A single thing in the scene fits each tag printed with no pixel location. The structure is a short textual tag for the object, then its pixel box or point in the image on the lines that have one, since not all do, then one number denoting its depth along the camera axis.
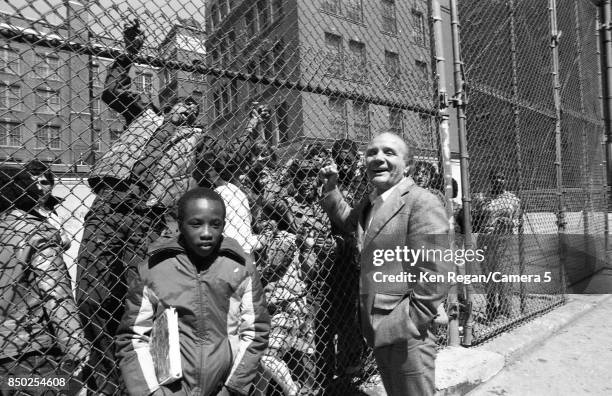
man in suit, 2.02
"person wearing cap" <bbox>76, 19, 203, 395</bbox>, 2.22
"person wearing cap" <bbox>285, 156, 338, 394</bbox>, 2.86
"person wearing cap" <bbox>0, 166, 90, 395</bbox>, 1.85
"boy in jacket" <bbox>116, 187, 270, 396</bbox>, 1.64
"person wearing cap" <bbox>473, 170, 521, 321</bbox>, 4.52
